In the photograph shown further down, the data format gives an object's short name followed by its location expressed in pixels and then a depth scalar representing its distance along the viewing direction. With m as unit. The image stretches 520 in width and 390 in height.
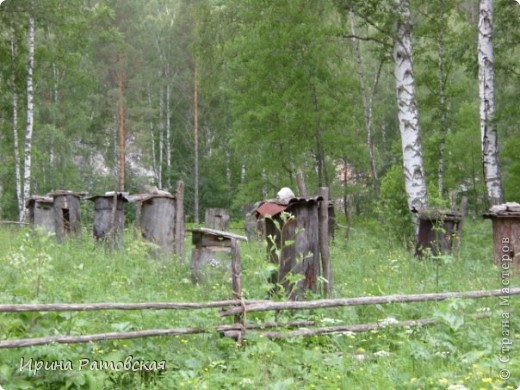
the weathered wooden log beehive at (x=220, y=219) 19.19
